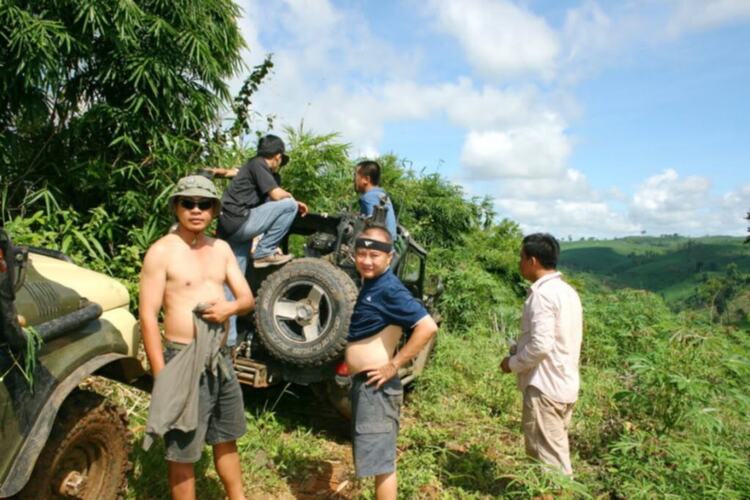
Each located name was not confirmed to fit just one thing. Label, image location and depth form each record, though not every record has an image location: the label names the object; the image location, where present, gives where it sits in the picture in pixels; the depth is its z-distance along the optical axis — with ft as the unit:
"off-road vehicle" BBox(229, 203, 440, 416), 11.99
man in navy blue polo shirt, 8.65
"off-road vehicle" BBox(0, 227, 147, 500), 6.38
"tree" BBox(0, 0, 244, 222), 16.66
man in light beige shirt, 9.83
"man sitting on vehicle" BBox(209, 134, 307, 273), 13.56
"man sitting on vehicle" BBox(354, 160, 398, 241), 16.11
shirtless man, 8.05
